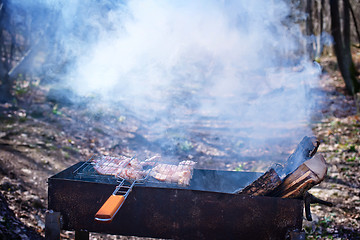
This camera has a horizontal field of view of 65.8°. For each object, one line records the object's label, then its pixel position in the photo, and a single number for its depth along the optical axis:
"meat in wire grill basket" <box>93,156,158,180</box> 3.73
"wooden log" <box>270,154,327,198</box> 3.21
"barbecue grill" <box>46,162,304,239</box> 3.34
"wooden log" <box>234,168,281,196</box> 3.45
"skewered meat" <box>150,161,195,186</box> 3.75
